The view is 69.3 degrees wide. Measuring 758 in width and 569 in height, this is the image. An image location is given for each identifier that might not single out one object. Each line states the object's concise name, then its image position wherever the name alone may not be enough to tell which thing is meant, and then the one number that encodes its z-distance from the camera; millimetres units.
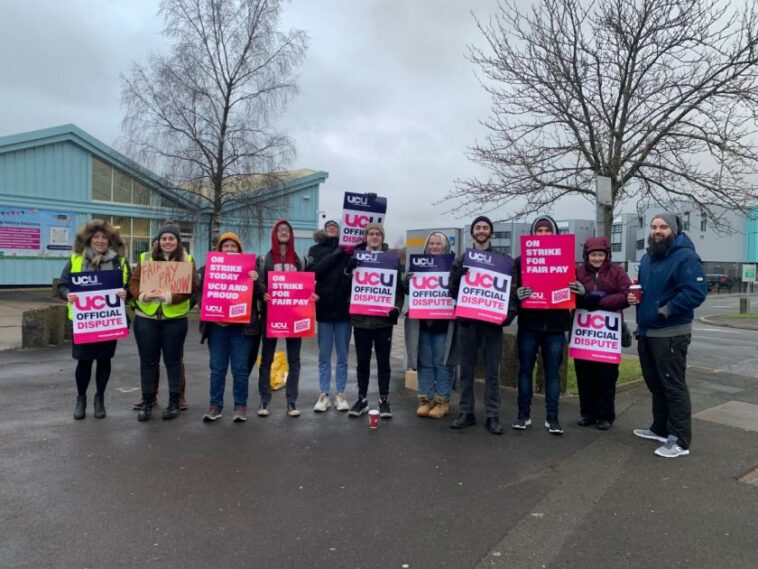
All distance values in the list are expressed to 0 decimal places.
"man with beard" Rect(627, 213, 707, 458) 5000
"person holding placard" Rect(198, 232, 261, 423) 5930
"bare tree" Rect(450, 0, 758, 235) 7699
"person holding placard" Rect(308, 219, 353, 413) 6285
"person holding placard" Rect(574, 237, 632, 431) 5836
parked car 51531
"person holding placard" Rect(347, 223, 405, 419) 6164
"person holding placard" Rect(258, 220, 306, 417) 6113
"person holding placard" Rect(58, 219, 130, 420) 5805
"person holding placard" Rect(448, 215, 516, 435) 5750
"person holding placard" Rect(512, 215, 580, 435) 5715
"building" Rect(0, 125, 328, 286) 21156
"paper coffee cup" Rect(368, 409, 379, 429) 5719
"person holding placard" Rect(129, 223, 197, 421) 5797
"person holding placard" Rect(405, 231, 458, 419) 6203
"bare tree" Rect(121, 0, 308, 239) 19766
